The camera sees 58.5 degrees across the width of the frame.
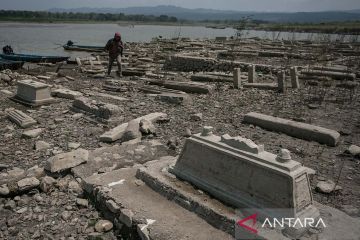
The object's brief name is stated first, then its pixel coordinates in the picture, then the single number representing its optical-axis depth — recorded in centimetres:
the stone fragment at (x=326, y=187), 450
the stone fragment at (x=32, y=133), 626
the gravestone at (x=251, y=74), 1120
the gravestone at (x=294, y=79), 1080
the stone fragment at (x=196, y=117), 743
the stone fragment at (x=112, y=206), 366
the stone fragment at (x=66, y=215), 387
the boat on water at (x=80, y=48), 2397
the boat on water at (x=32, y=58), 1666
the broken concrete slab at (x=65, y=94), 919
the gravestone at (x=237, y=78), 1070
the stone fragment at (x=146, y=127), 641
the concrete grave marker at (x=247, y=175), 311
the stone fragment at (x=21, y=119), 689
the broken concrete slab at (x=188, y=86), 999
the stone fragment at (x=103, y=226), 366
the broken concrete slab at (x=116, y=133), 615
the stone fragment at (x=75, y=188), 437
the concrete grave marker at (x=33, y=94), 837
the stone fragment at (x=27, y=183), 425
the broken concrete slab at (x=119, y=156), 481
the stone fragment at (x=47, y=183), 433
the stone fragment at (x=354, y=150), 570
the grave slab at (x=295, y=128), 616
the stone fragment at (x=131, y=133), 614
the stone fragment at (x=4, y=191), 416
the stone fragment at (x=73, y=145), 583
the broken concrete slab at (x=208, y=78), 1150
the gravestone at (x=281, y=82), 1004
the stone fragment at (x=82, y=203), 411
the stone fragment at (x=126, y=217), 348
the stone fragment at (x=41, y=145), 574
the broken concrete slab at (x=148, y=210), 323
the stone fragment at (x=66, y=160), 466
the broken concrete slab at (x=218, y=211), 308
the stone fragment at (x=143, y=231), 325
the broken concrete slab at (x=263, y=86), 1040
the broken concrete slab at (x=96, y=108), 730
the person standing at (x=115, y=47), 1240
